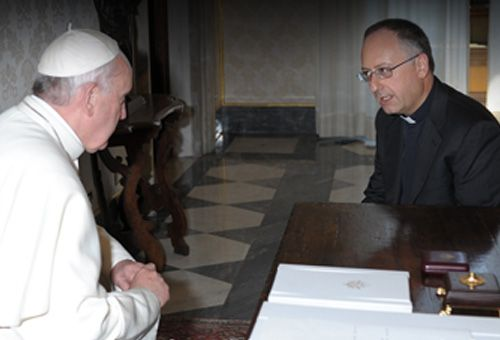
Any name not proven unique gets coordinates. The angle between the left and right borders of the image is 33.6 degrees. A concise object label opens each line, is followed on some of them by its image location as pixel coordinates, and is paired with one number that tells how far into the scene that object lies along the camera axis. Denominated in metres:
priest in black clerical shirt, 2.95
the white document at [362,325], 1.66
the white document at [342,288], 1.82
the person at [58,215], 1.89
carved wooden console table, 4.38
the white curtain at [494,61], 7.83
